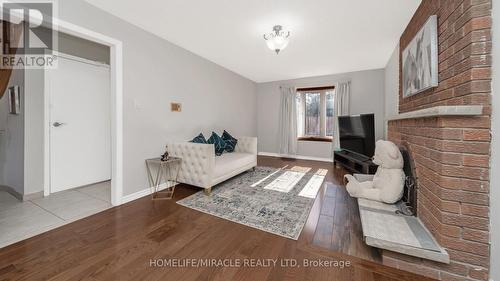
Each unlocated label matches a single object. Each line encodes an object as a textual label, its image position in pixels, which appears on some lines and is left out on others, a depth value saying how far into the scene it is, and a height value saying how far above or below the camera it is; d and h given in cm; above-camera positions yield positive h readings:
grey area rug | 198 -84
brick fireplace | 122 -12
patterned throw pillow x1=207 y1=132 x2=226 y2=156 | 372 -7
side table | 272 -57
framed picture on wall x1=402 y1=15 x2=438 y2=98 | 162 +78
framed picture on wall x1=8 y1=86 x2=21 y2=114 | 256 +51
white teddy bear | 199 -43
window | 536 +75
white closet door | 278 +23
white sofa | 270 -41
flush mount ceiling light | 255 +135
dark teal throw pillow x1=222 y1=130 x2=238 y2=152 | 409 -5
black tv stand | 314 -44
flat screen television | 330 +11
